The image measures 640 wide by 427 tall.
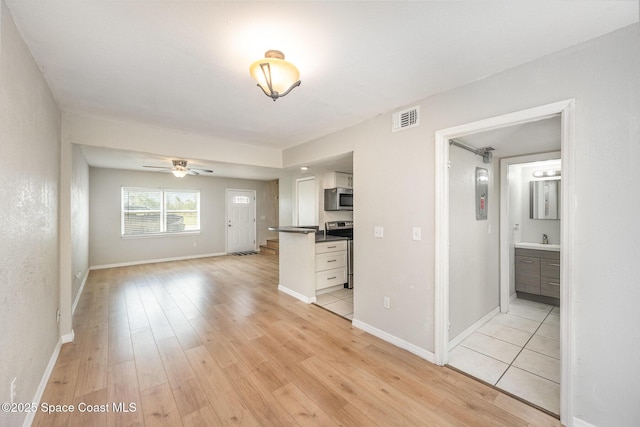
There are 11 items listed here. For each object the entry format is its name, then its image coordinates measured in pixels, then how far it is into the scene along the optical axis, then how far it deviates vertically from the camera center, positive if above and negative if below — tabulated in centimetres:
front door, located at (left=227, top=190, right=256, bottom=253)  787 -26
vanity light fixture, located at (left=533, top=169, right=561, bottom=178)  391 +61
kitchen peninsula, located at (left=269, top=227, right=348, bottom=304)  389 -83
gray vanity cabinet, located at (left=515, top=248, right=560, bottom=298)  357 -88
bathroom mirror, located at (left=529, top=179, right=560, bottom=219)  389 +20
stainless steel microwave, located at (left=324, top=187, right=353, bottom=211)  516 +27
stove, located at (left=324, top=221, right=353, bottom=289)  457 -45
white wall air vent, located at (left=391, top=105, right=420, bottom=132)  246 +94
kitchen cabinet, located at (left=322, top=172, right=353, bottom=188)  518 +68
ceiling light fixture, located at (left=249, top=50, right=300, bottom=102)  155 +88
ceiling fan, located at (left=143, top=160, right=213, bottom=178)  443 +86
